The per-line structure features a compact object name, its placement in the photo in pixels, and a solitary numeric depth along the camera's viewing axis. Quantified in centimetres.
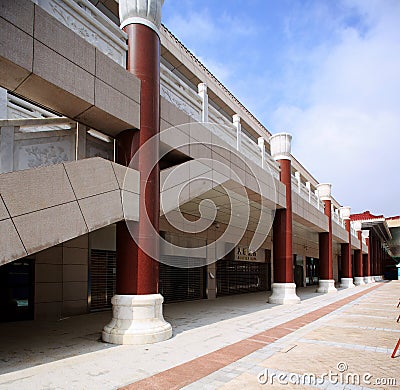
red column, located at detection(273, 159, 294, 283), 1717
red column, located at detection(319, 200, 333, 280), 2483
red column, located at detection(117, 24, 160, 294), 822
